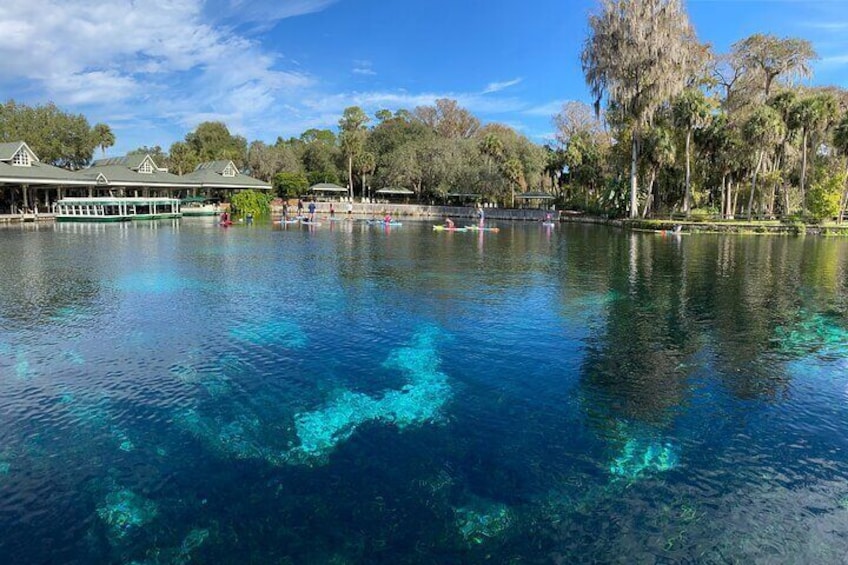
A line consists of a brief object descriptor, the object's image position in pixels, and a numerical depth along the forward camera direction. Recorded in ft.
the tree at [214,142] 370.86
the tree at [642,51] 180.65
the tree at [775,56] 179.63
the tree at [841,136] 160.04
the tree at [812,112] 162.09
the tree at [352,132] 314.96
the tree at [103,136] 310.65
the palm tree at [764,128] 161.58
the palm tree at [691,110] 175.01
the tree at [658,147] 186.70
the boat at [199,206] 261.75
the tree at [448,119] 396.98
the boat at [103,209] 205.46
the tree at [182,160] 335.67
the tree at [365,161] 318.65
